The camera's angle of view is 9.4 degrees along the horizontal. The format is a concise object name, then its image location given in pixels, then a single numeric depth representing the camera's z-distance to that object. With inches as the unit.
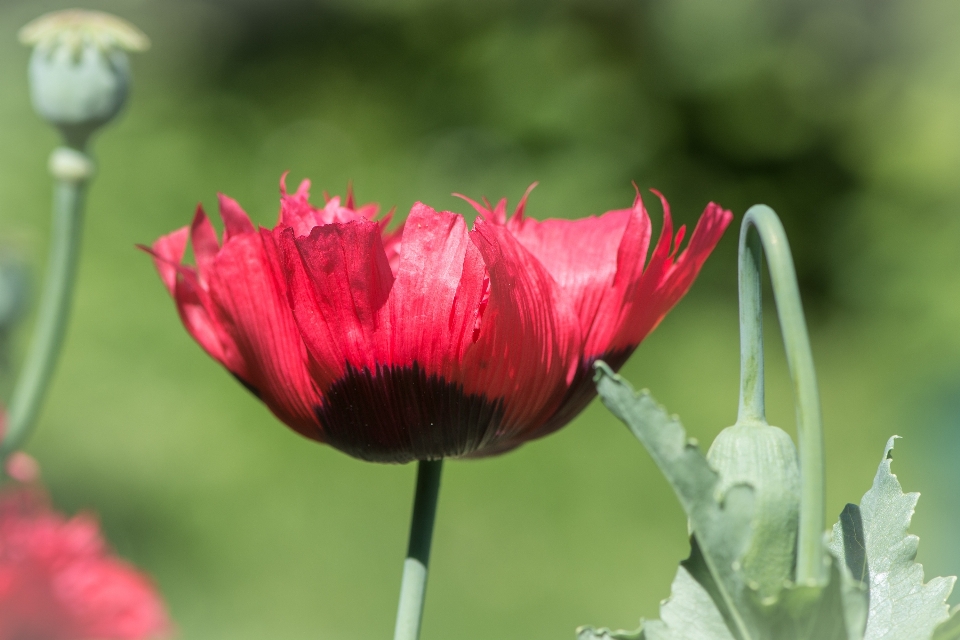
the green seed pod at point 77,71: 41.1
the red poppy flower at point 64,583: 42.2
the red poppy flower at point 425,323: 39.4
